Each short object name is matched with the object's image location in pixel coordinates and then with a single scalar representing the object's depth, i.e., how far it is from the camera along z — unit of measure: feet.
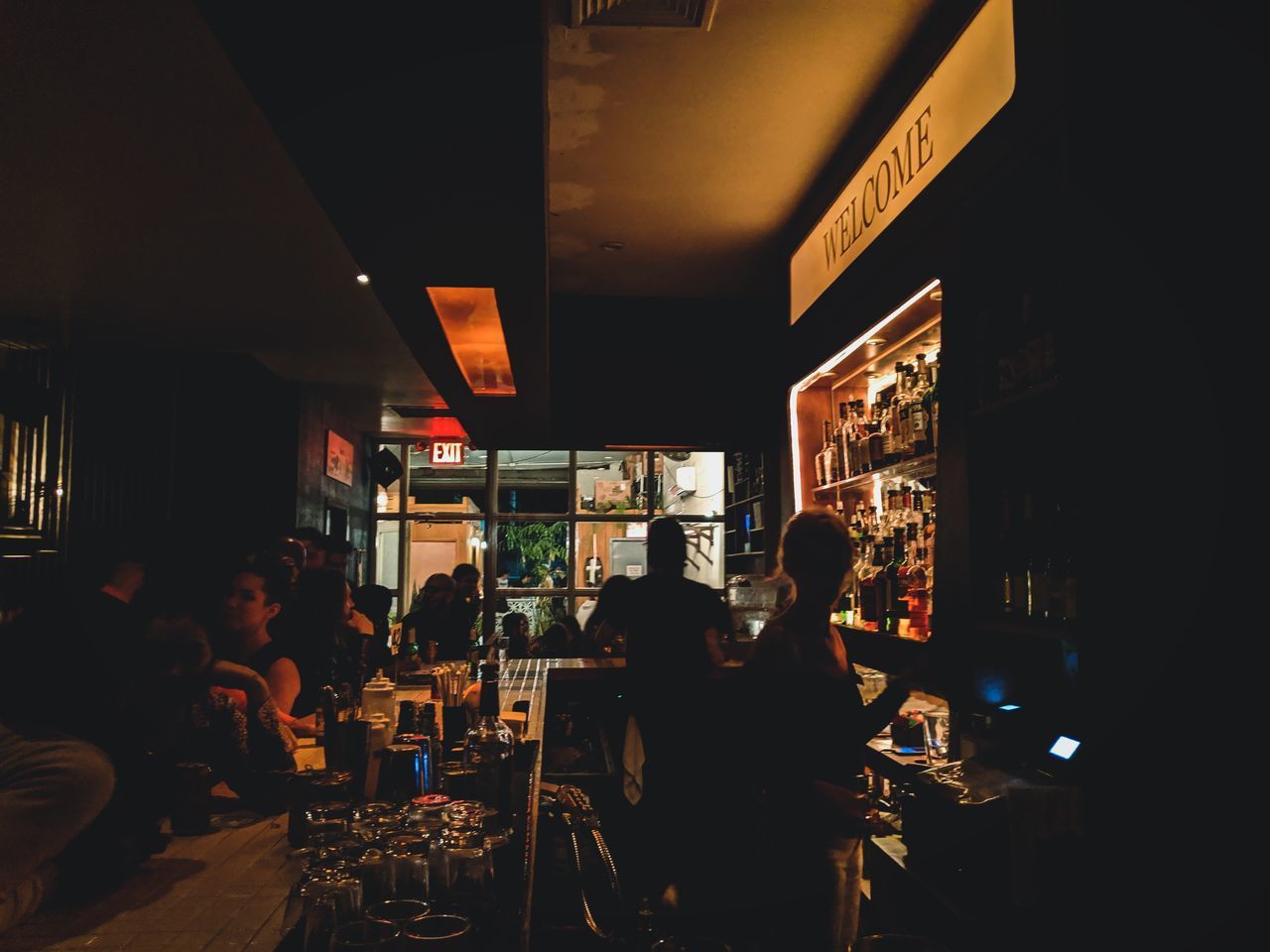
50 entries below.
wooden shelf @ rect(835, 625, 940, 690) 10.88
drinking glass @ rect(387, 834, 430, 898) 4.00
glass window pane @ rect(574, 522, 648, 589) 35.19
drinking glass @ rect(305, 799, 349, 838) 4.99
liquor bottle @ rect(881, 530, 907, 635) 12.00
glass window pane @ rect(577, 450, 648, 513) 35.68
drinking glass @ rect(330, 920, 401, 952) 3.38
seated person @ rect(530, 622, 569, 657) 21.11
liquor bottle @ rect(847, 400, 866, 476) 13.61
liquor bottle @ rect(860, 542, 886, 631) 12.68
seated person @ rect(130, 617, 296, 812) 6.86
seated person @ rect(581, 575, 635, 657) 12.42
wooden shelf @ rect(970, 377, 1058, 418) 7.58
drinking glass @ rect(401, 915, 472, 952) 3.39
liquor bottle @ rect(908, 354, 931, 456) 11.00
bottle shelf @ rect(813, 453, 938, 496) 11.03
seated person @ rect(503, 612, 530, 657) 20.71
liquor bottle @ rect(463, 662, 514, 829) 6.17
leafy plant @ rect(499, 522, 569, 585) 34.81
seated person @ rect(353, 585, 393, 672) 20.15
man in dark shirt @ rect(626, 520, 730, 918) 10.39
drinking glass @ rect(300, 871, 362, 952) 3.56
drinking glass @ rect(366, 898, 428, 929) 3.61
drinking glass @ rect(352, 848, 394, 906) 3.95
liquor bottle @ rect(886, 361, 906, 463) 11.80
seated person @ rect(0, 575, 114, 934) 4.55
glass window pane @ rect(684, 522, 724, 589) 34.45
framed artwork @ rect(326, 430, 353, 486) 29.60
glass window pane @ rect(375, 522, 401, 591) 36.96
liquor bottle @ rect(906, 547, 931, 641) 11.30
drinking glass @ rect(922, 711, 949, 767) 10.29
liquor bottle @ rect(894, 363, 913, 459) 11.57
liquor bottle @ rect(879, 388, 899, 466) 11.95
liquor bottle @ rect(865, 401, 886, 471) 12.50
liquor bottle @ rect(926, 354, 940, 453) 10.88
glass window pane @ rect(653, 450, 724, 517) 34.35
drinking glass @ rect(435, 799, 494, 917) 3.95
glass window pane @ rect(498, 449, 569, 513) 35.27
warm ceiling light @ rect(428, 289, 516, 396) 10.14
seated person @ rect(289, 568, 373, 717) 11.44
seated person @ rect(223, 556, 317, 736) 10.97
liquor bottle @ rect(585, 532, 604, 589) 35.14
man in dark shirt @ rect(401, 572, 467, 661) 20.51
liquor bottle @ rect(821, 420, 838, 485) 14.83
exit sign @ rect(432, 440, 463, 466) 33.14
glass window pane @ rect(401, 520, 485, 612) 36.35
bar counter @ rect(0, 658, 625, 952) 4.33
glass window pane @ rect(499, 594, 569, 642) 34.58
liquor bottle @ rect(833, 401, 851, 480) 14.21
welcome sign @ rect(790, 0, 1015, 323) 8.07
